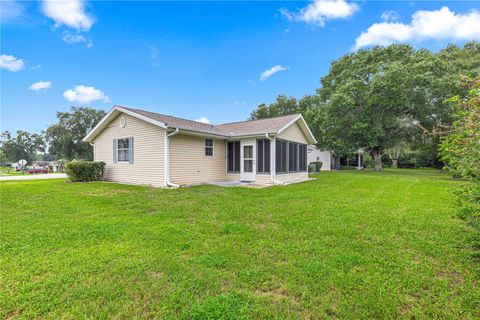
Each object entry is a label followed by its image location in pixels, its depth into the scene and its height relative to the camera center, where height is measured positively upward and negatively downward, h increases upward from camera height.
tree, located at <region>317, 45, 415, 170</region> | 18.92 +4.88
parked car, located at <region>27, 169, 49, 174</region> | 26.21 -1.11
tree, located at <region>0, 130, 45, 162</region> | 48.19 +4.03
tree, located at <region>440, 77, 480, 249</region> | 2.69 +0.15
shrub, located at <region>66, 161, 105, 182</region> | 11.13 -0.44
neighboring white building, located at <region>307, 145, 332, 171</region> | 27.05 +0.45
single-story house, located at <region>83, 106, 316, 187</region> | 9.63 +0.53
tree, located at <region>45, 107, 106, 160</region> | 33.44 +4.54
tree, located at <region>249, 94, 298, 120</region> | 34.75 +8.44
